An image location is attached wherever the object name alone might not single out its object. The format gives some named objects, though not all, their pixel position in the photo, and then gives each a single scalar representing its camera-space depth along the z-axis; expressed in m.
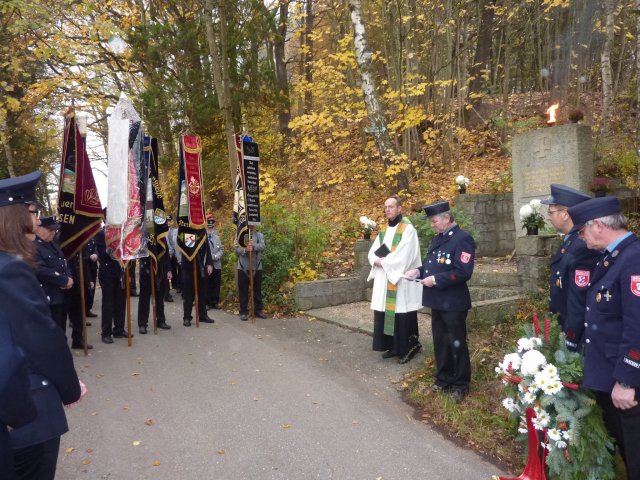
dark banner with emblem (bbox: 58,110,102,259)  7.25
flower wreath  3.19
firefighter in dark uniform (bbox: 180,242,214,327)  9.10
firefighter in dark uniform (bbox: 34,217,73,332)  6.33
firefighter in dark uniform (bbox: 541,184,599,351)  3.58
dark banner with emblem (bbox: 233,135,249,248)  9.41
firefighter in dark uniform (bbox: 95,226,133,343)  8.10
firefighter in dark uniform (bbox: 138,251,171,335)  8.55
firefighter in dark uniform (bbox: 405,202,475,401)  5.07
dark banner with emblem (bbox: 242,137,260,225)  9.46
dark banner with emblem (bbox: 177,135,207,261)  8.99
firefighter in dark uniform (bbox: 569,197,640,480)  2.79
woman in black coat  2.18
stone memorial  9.05
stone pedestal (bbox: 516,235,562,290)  7.03
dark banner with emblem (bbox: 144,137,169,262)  8.52
